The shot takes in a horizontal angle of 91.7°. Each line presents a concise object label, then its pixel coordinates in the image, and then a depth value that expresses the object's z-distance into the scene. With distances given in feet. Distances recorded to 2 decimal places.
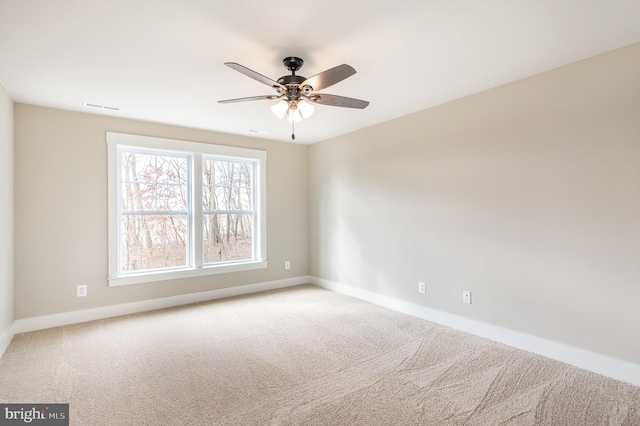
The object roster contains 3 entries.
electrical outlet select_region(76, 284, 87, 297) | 12.03
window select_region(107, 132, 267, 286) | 13.19
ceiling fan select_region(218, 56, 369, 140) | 7.22
